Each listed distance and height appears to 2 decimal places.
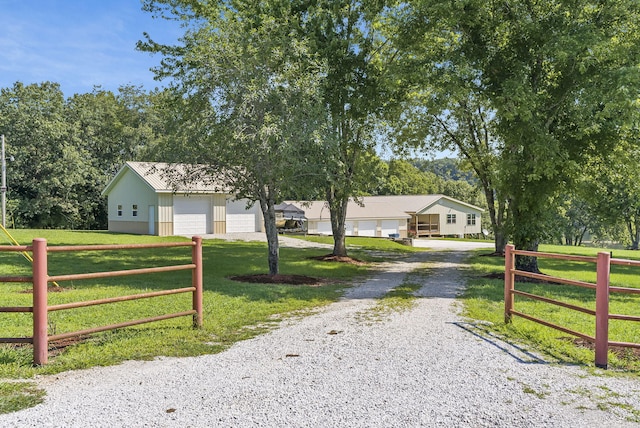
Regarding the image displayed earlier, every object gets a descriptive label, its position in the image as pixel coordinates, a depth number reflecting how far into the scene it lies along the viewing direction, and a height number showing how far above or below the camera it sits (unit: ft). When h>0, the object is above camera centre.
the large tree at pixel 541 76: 39.75 +12.83
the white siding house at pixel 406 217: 157.89 -0.32
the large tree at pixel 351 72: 54.70 +17.48
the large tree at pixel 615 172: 46.74 +4.94
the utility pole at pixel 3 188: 89.25 +5.15
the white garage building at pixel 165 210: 97.04 +1.27
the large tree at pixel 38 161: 122.31 +13.92
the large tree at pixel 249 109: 37.35 +8.61
